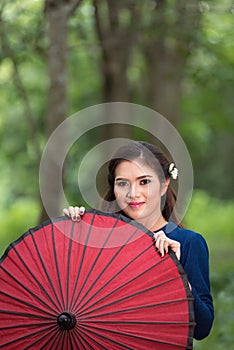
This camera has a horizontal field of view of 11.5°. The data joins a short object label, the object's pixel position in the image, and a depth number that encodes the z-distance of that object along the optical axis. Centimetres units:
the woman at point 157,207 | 452
